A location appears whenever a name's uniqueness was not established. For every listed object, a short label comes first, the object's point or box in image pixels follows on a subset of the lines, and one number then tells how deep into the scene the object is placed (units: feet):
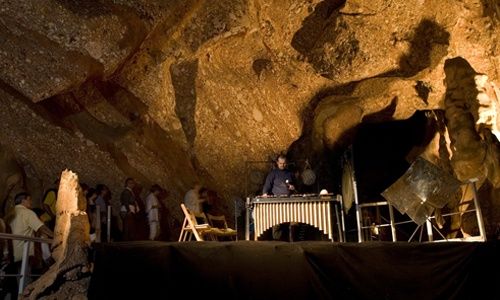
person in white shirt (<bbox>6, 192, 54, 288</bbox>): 20.16
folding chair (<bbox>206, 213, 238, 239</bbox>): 25.18
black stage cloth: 15.12
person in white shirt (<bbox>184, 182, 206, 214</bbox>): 31.78
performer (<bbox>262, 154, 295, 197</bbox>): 27.53
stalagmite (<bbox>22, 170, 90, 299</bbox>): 15.26
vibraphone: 22.00
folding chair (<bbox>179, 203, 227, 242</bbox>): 23.89
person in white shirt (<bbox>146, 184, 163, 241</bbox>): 31.07
